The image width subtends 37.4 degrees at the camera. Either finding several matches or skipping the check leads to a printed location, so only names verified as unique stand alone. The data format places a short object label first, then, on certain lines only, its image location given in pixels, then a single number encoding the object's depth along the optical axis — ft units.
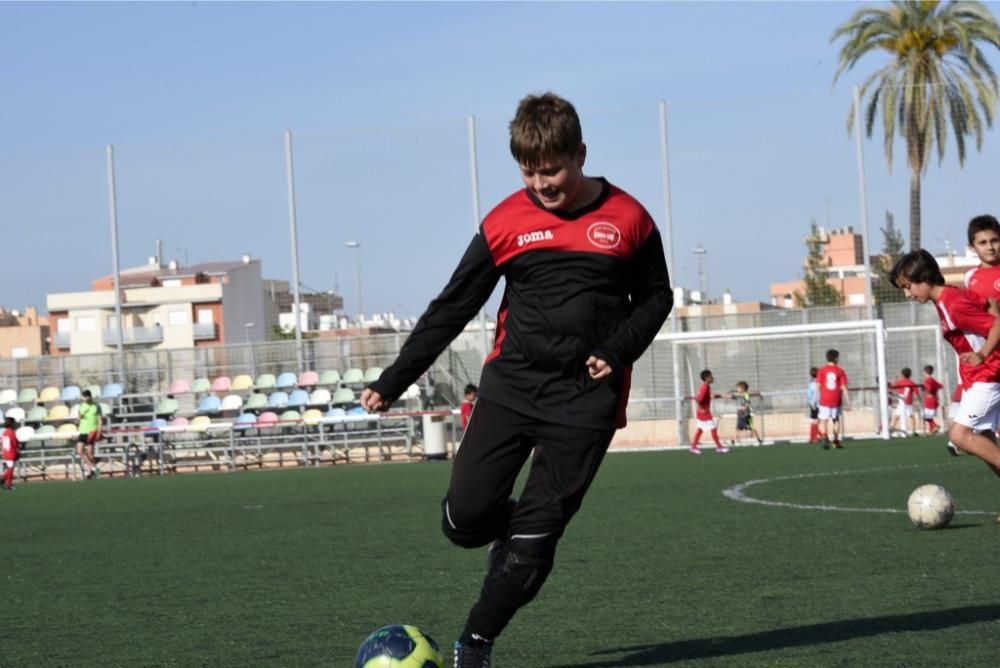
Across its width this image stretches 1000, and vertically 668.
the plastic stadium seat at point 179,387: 105.70
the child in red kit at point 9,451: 86.14
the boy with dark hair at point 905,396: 97.14
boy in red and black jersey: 16.74
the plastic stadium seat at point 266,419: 95.79
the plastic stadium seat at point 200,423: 94.68
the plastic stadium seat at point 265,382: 104.60
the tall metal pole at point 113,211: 110.63
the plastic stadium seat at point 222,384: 105.81
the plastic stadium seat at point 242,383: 105.29
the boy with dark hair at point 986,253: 30.27
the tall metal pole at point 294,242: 105.09
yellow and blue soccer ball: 16.28
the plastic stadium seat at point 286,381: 104.58
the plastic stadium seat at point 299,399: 100.94
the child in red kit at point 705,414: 85.59
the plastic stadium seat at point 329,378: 103.04
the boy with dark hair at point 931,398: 96.02
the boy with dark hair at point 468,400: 82.97
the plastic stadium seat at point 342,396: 99.76
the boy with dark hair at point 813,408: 92.27
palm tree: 111.04
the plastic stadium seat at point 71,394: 106.73
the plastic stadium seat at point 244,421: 95.47
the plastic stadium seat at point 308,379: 103.76
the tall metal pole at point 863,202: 98.48
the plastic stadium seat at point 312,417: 95.30
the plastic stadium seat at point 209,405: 102.53
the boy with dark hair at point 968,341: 29.37
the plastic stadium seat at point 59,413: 103.71
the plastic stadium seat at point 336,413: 97.45
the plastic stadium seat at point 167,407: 102.47
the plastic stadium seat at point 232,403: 102.68
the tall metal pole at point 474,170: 106.32
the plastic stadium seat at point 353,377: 103.19
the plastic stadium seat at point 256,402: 101.86
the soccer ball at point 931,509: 31.07
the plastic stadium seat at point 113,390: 104.99
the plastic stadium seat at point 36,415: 104.06
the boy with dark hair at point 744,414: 96.73
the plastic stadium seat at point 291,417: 95.80
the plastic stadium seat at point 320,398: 100.37
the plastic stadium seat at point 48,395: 107.04
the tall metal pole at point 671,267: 100.22
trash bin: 96.43
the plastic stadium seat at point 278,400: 101.55
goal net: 100.48
